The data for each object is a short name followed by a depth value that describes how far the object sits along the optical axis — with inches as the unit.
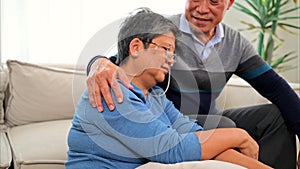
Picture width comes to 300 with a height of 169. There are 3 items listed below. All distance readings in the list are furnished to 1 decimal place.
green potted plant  130.8
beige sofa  89.0
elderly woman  49.2
